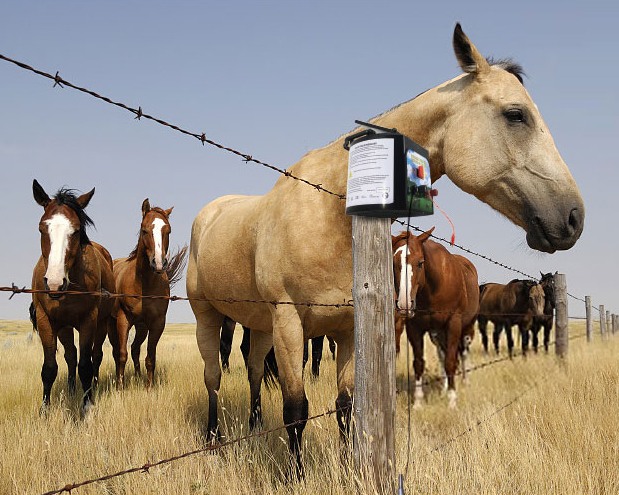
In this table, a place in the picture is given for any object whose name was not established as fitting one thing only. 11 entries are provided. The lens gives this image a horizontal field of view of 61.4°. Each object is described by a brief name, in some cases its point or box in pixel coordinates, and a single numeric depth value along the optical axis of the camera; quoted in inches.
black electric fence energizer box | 91.5
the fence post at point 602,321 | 786.4
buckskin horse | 122.6
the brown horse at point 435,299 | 259.3
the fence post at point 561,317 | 306.0
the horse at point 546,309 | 532.7
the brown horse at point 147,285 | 303.0
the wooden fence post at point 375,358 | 97.7
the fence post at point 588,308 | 537.5
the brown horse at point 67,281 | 202.5
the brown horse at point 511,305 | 524.1
